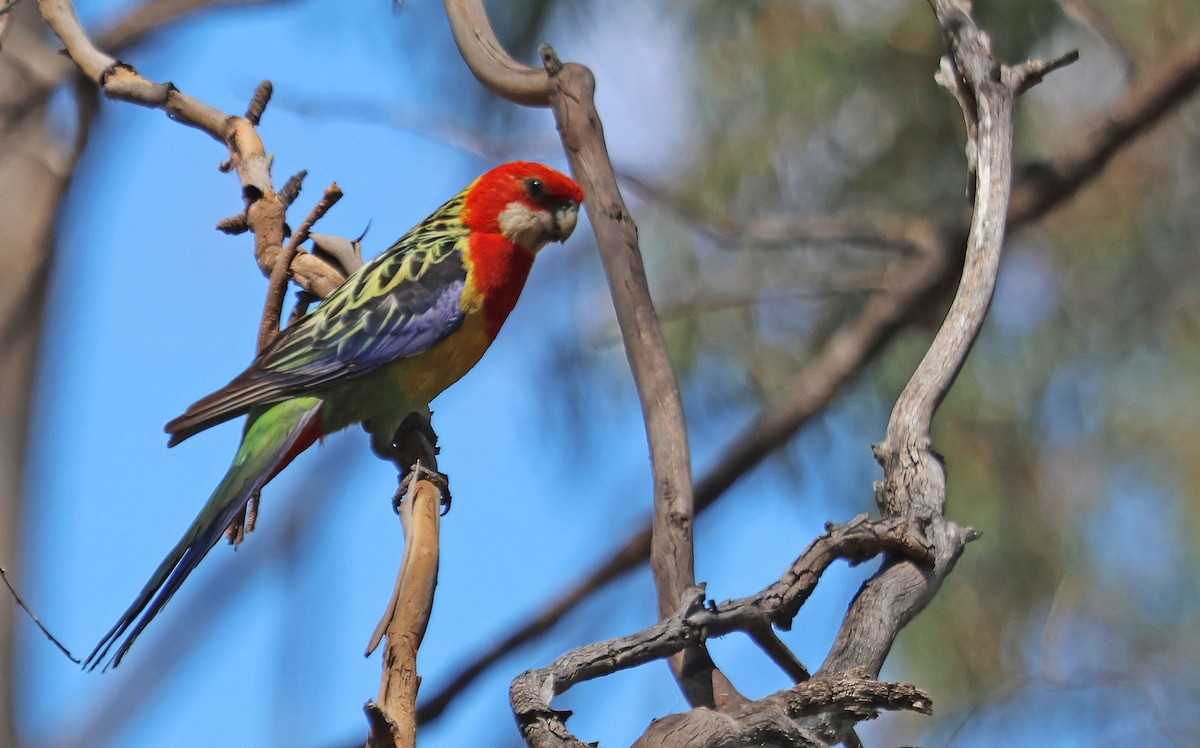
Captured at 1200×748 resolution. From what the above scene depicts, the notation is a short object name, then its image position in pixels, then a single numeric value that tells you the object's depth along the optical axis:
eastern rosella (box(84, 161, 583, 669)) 5.54
